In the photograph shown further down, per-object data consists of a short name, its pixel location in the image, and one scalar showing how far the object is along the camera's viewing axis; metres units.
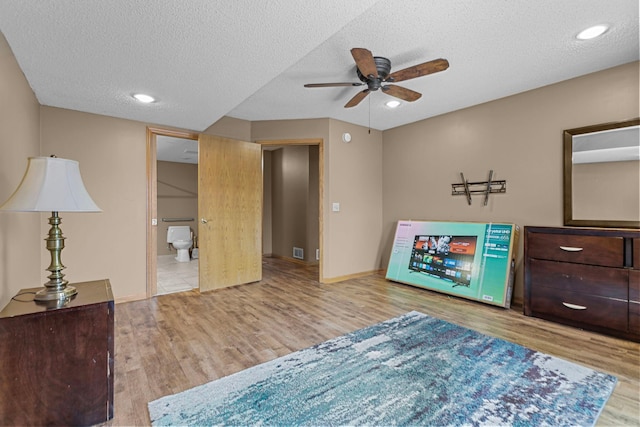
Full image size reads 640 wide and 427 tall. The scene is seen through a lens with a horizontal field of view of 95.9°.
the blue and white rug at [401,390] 1.48
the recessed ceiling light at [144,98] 2.75
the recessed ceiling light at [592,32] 2.12
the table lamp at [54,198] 1.40
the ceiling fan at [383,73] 2.14
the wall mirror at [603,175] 2.61
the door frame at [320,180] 4.27
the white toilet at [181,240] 6.18
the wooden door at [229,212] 3.80
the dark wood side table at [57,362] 1.30
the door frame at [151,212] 3.60
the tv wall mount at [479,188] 3.52
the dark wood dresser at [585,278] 2.37
